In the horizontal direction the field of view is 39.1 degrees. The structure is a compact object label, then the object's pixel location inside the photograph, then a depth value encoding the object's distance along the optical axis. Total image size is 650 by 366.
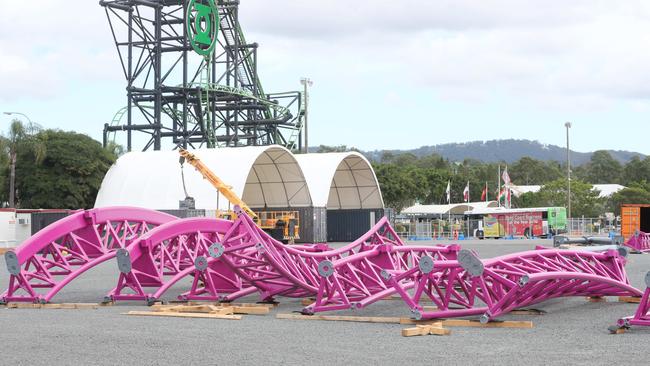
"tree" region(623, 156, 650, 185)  166.98
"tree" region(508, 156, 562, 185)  174.75
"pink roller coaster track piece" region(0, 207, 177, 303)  18.64
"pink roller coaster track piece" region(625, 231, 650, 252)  41.25
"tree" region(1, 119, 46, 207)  71.00
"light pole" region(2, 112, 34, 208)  57.49
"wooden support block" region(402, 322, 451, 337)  13.24
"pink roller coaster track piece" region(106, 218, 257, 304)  18.27
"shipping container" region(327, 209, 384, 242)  63.34
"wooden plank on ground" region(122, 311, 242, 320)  15.81
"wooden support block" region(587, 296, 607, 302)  18.14
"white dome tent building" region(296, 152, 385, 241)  60.78
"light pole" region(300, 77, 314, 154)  77.43
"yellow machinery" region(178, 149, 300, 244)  50.28
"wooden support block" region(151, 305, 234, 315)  16.27
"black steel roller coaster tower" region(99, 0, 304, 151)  78.12
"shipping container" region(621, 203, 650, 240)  52.84
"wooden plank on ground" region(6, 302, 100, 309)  18.05
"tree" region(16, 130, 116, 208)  71.69
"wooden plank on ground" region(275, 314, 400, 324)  15.15
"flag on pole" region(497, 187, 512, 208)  86.12
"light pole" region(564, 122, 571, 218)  79.12
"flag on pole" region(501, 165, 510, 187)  83.12
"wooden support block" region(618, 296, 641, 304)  17.64
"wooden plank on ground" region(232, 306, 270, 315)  16.80
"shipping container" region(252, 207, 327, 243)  57.69
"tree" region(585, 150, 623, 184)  188.00
